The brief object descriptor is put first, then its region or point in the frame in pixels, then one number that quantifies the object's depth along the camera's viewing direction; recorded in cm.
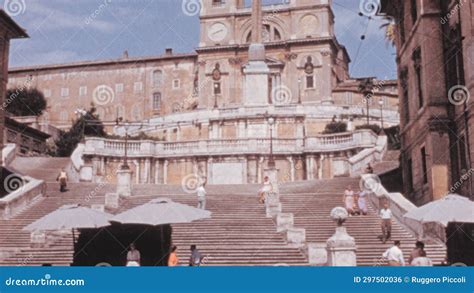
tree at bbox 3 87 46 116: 7175
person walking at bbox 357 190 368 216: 2475
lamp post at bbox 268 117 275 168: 3578
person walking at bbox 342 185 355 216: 2456
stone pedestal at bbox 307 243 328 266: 1872
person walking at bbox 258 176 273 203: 2619
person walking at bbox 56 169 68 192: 3064
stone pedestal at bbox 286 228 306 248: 2106
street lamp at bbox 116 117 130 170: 3015
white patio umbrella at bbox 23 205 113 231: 1706
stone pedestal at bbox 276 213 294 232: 2241
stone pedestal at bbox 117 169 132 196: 2912
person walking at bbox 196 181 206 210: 2513
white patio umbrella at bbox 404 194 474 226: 1666
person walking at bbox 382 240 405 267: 1533
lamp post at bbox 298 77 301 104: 7825
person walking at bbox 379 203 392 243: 2130
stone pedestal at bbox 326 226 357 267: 1673
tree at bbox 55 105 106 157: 5969
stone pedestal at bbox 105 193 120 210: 2658
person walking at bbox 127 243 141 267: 1540
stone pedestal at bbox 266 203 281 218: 2466
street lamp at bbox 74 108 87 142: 6219
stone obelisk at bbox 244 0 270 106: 5559
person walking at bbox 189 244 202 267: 1695
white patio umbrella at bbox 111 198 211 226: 1686
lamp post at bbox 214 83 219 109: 7950
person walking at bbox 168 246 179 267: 1588
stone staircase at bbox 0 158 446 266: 2012
